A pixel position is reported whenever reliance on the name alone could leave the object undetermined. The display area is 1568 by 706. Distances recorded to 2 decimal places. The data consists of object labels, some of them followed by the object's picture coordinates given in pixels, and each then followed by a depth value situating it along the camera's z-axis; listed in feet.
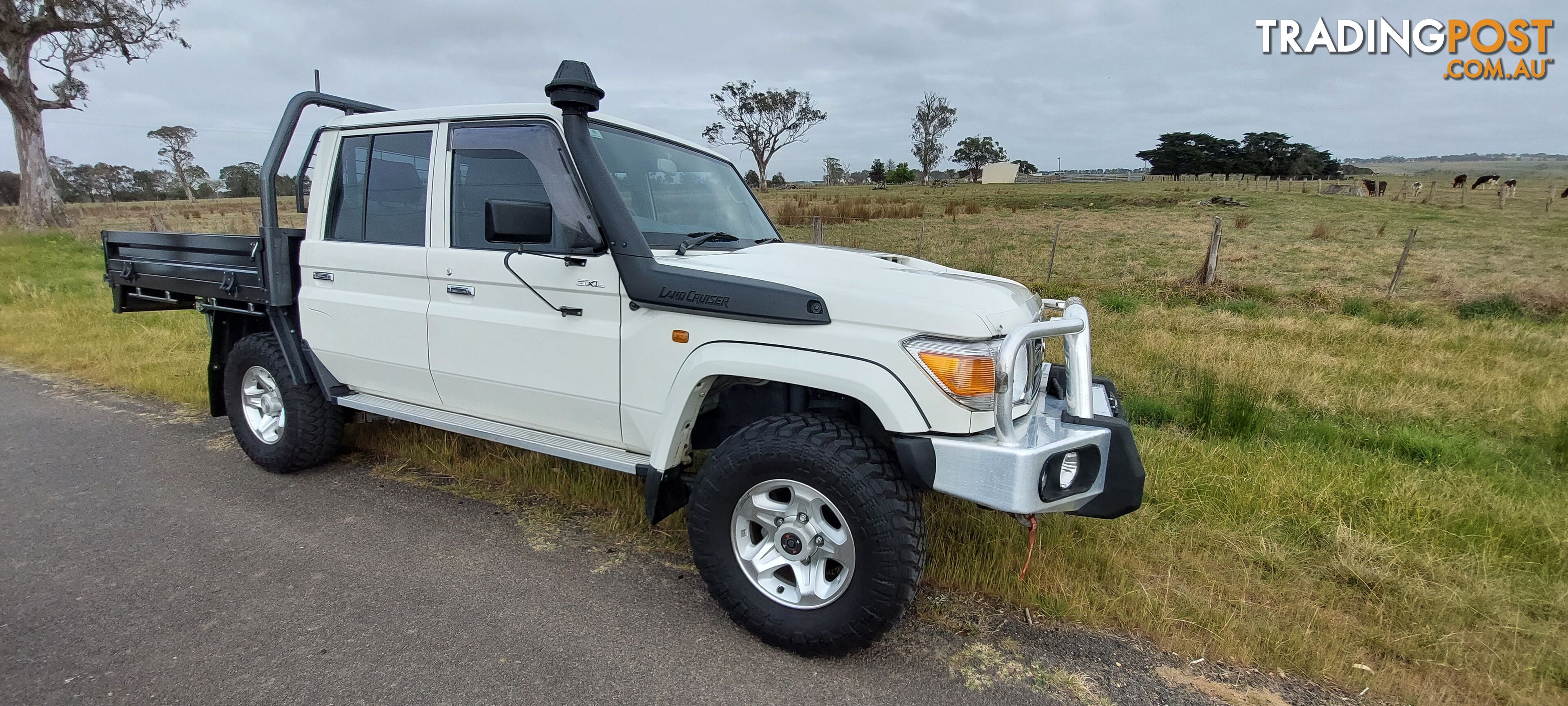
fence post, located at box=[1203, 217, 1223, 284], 36.11
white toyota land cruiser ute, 8.16
